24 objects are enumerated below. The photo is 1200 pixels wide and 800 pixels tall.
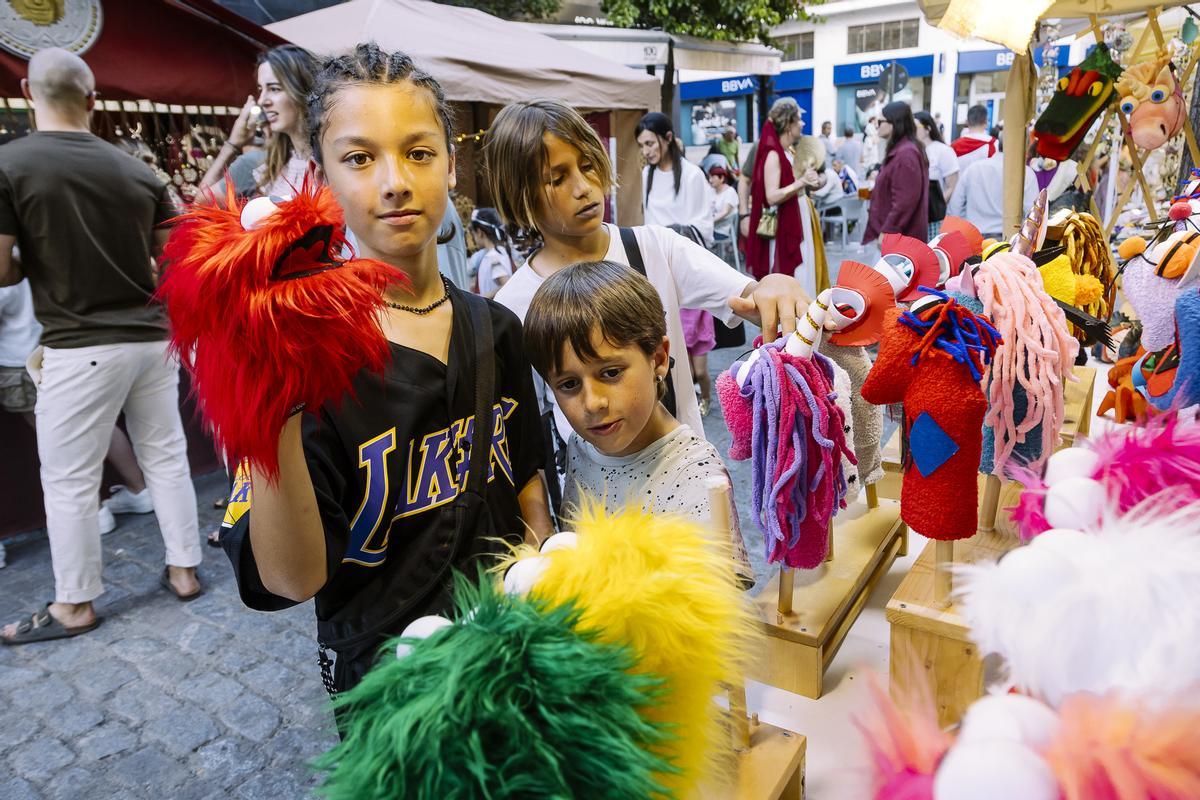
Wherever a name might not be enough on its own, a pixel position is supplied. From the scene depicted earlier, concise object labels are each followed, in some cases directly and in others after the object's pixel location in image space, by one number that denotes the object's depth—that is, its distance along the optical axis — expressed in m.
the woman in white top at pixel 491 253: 3.77
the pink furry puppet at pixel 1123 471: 0.79
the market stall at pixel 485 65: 4.33
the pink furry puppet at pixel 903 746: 0.51
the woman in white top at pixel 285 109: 2.33
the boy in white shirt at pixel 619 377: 1.18
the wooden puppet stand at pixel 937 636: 1.43
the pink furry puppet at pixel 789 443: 1.41
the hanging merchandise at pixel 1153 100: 3.01
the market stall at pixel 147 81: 3.29
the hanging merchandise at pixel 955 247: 1.76
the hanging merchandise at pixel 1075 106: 2.98
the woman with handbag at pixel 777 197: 5.15
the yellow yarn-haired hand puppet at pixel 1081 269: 1.89
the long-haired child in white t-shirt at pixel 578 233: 1.49
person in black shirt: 0.96
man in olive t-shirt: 2.46
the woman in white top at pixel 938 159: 6.87
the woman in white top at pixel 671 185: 4.75
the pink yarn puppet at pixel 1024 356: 1.49
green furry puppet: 0.52
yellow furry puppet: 0.62
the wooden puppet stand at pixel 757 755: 1.02
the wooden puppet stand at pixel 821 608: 1.64
